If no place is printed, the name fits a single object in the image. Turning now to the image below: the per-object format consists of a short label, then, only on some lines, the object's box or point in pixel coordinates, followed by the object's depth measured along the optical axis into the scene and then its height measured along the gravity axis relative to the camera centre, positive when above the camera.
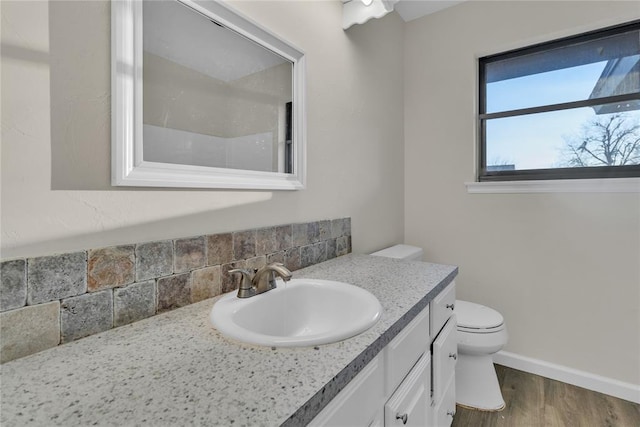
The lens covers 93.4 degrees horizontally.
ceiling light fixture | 1.44 +1.01
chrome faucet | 0.88 -0.20
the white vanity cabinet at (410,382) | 0.62 -0.46
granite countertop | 0.43 -0.28
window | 1.70 +0.64
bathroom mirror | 0.74 +0.35
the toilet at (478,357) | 1.55 -0.80
